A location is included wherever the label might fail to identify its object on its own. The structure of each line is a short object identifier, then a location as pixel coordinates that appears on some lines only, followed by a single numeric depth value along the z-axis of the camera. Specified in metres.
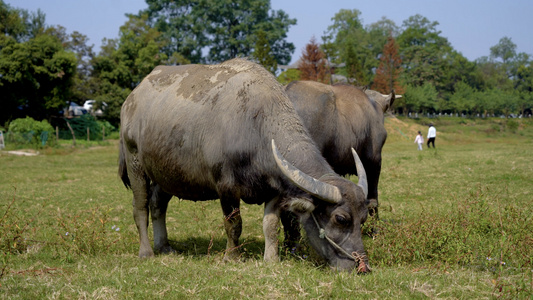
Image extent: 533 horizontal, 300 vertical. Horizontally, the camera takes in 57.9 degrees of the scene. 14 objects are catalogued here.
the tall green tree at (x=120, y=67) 41.97
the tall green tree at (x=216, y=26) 65.56
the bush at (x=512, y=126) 59.78
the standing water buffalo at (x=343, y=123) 7.22
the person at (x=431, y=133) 28.97
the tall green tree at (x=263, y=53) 35.97
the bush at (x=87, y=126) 39.35
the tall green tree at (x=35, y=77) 34.16
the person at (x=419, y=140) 28.38
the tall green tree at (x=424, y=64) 71.62
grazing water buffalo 4.80
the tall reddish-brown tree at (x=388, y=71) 53.70
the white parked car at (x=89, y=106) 42.98
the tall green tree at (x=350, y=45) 49.66
